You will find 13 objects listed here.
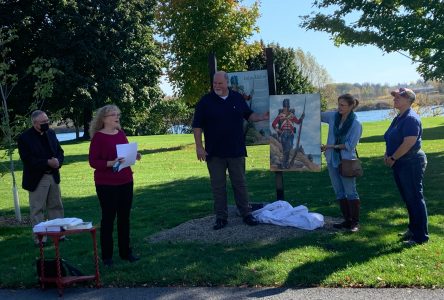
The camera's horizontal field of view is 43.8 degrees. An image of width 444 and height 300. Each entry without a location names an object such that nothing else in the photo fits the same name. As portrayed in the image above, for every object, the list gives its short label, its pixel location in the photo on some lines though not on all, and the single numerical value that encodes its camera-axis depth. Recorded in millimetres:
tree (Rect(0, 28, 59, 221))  10875
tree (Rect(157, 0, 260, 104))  29469
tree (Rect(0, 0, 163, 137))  25797
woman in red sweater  6711
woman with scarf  7742
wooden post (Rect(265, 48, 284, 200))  8875
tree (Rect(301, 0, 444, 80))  14938
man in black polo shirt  7977
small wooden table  5895
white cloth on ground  8186
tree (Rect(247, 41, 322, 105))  53531
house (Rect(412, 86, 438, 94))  70412
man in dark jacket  8266
